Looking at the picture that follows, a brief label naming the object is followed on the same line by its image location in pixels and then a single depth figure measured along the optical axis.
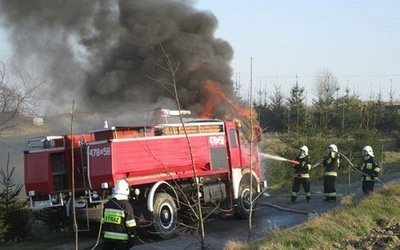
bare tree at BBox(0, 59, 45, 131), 15.09
